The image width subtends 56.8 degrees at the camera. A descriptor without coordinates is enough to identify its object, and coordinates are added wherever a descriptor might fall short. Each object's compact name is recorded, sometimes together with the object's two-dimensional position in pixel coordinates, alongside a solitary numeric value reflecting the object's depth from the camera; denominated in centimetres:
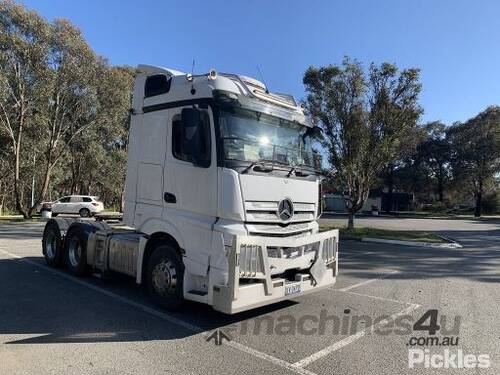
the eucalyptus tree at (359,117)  2111
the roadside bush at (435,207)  6700
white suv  3553
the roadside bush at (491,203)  6311
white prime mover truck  603
